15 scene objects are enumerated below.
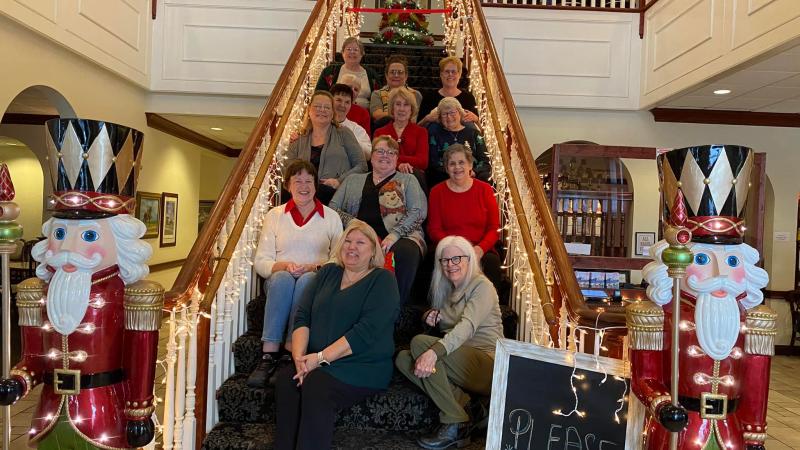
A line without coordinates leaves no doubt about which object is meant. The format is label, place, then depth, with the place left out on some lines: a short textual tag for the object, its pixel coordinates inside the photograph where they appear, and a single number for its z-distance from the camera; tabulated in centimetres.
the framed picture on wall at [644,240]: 626
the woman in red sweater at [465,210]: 327
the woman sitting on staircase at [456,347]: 238
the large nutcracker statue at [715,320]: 152
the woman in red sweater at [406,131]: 399
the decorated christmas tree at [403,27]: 670
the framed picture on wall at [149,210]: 690
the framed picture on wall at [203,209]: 1213
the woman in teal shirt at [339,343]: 222
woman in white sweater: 270
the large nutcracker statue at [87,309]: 154
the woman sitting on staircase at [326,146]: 381
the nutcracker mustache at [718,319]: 151
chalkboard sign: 176
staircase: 217
